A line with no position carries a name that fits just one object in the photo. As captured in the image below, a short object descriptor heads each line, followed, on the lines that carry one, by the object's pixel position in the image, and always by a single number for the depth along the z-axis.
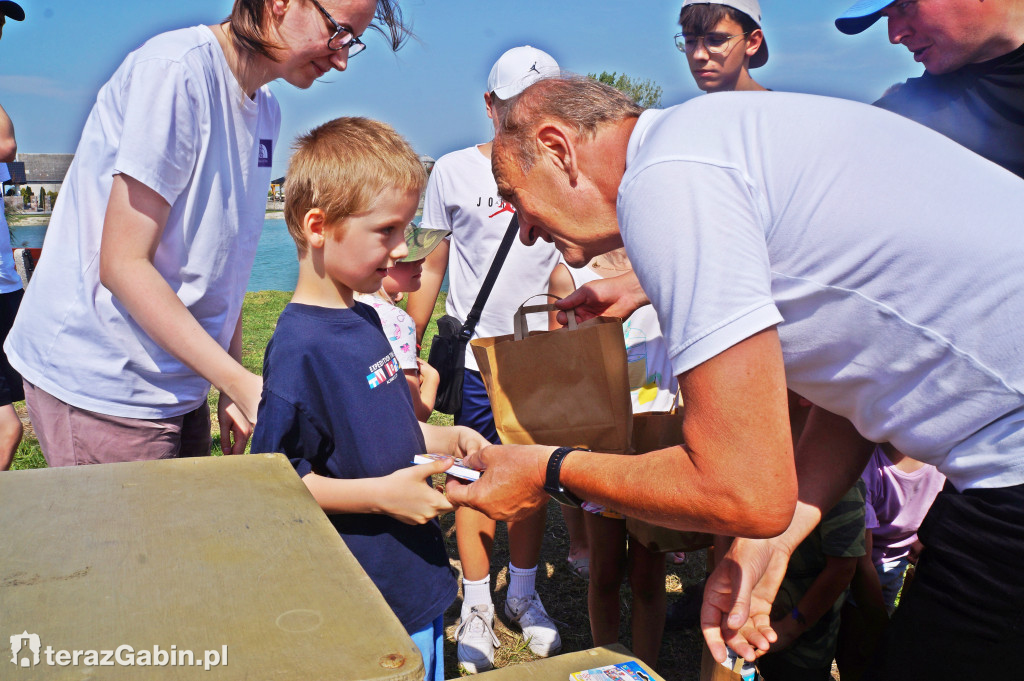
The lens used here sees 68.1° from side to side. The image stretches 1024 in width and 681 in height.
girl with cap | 2.67
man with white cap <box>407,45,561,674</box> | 3.10
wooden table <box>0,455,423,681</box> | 0.79
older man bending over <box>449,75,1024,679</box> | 1.14
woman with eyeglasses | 1.65
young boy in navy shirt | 1.63
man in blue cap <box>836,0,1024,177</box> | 2.11
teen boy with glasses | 3.37
